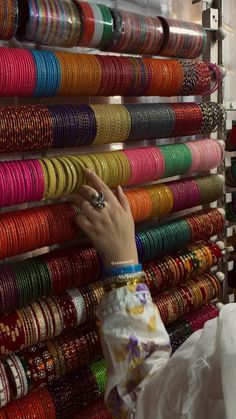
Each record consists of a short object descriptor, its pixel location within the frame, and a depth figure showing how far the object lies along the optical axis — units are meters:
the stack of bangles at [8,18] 0.66
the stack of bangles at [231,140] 1.22
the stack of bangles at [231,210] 1.25
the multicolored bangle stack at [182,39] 0.94
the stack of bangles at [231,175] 1.23
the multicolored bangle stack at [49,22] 0.71
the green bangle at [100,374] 0.85
